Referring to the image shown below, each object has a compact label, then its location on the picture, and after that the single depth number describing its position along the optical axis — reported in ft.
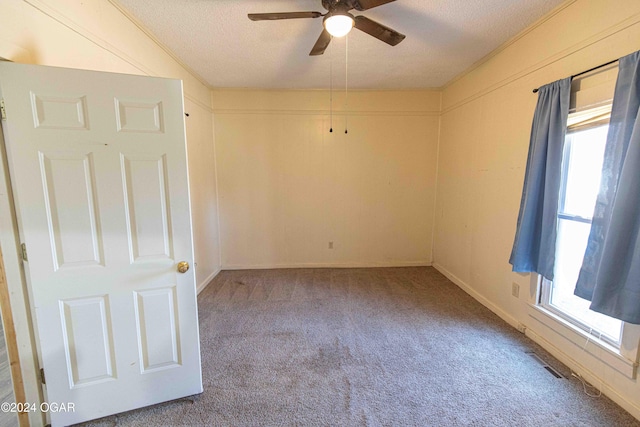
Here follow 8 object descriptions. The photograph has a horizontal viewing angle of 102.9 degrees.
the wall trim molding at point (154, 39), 6.42
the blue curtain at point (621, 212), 4.80
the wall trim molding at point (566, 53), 5.23
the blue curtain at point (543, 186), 6.50
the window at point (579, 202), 5.82
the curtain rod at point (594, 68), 5.43
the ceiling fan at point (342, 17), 5.37
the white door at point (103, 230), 4.30
